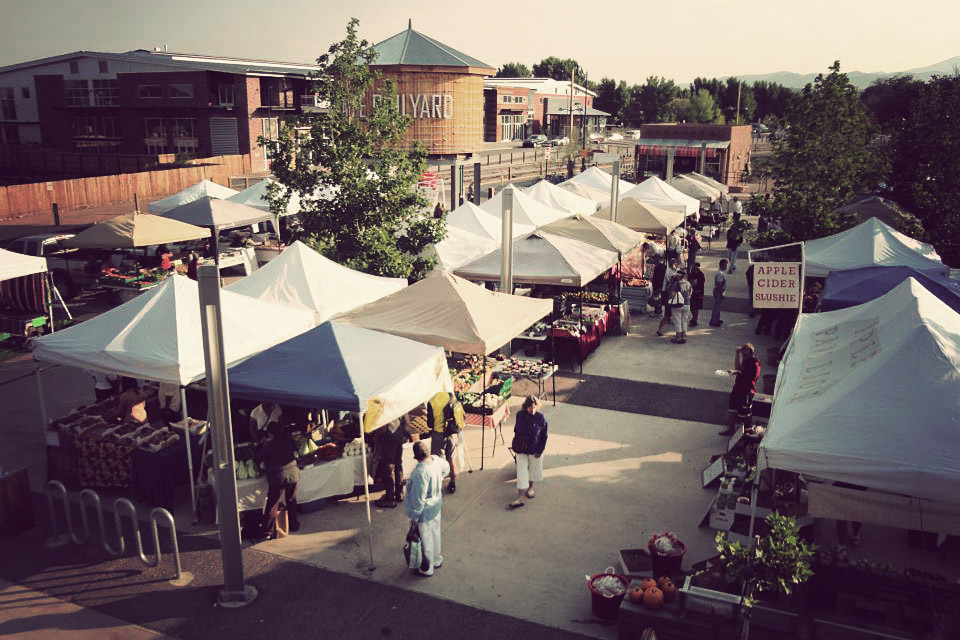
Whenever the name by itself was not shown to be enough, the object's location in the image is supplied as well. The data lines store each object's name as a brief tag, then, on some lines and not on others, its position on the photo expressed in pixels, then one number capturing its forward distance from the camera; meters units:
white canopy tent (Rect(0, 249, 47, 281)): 13.88
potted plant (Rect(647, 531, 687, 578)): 7.64
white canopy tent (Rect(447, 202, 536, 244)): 18.94
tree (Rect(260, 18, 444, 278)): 14.69
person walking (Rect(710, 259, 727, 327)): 17.86
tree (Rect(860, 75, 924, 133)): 32.21
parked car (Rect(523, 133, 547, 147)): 86.60
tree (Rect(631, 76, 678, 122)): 119.50
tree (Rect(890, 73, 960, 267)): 19.23
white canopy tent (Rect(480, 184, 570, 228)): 21.59
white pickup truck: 19.89
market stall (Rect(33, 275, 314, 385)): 9.38
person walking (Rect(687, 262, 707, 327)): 18.20
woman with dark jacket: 9.41
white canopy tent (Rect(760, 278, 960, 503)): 6.46
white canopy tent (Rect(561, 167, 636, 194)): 30.77
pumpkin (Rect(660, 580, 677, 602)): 6.89
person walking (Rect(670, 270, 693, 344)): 16.58
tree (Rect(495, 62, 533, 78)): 175.00
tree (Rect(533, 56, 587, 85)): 172.75
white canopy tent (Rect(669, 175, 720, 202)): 29.80
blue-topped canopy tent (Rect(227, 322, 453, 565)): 8.46
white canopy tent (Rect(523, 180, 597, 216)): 24.66
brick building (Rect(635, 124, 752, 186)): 49.94
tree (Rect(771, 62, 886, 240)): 18.70
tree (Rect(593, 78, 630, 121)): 127.87
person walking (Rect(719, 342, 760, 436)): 11.37
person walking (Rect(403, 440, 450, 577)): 7.78
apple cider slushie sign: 11.84
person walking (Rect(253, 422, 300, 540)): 8.83
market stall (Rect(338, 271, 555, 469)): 10.76
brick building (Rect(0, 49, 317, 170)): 50.69
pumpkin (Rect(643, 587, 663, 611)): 6.75
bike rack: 7.98
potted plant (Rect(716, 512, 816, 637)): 6.28
